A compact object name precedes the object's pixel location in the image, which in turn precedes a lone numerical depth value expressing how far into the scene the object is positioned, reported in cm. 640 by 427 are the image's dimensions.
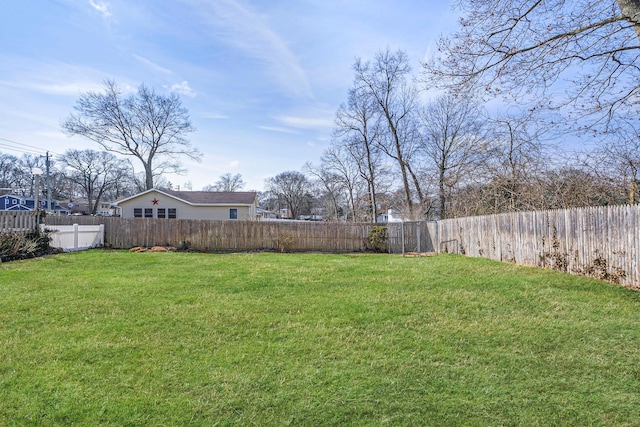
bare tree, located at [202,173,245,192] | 5784
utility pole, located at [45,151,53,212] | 2808
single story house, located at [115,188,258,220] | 2336
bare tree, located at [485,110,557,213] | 1021
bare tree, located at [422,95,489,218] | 1920
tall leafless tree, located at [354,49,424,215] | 2139
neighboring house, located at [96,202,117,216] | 5501
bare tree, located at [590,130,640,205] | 742
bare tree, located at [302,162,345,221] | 3678
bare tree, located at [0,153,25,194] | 4528
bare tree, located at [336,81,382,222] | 2432
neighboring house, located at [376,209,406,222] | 3469
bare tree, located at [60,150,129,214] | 4331
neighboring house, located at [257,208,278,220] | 4180
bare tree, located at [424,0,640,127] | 507
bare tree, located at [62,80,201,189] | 2836
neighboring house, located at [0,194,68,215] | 3751
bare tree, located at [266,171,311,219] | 5956
